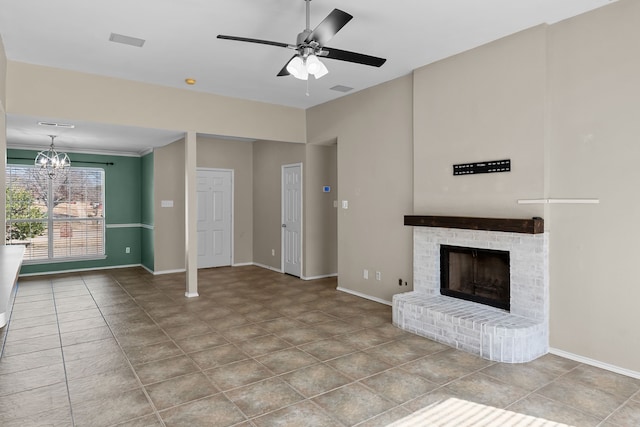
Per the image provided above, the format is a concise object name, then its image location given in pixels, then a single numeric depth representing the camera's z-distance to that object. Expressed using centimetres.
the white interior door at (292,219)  702
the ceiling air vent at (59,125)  505
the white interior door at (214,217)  789
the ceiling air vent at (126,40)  376
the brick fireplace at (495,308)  340
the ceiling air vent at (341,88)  546
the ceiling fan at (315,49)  265
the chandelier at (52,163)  666
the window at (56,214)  717
